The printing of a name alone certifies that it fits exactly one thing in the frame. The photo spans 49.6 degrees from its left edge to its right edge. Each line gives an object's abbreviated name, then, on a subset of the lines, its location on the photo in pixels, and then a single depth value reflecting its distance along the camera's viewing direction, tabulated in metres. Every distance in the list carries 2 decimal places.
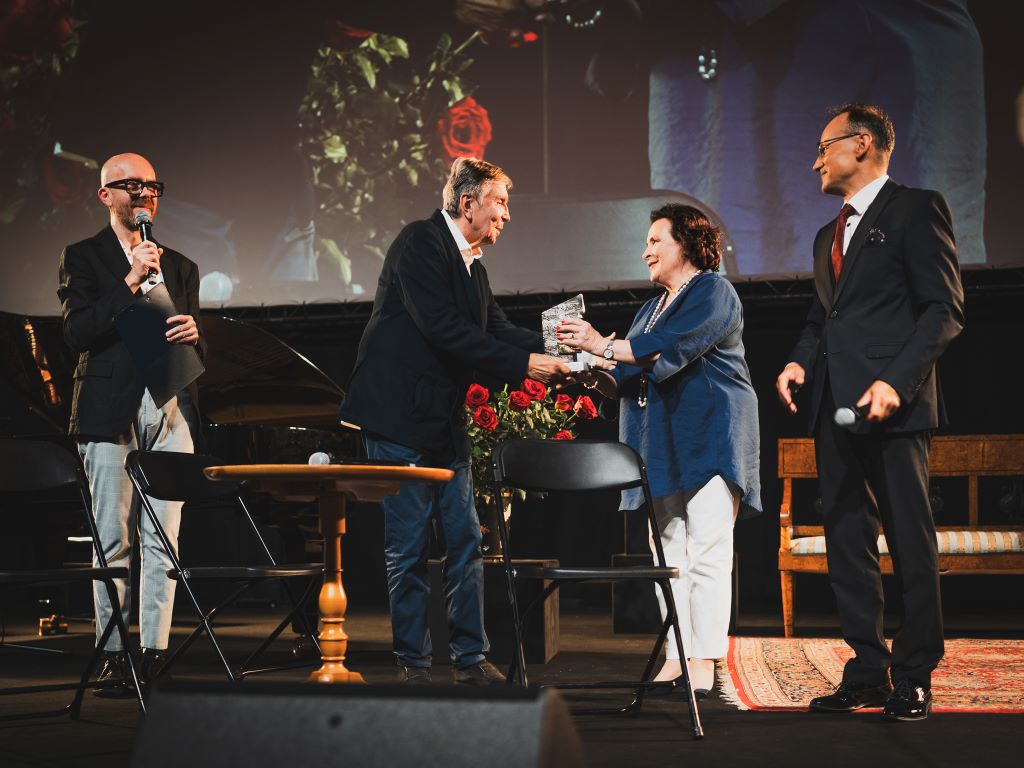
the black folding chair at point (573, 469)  2.99
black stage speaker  1.07
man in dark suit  2.78
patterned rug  3.12
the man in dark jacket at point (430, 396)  2.96
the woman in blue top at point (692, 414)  3.12
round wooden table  2.36
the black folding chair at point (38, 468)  3.12
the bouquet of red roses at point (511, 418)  4.34
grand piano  4.56
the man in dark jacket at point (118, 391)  3.31
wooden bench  5.22
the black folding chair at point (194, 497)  2.93
